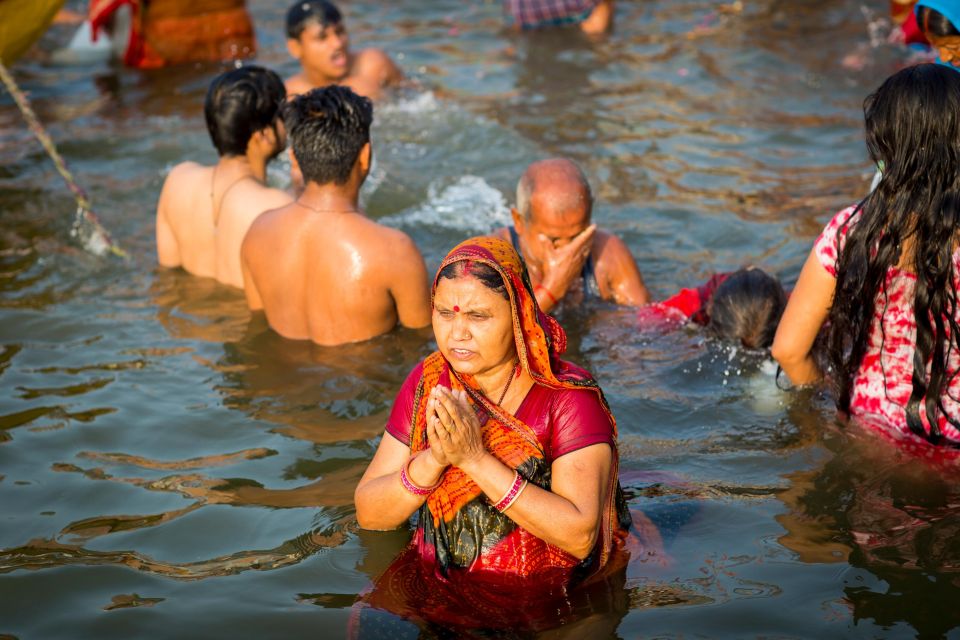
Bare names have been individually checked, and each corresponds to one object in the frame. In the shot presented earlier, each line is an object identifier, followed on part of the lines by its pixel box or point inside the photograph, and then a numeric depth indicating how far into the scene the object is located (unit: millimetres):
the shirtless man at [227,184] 6211
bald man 5668
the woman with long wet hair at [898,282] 3809
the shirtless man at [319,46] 8703
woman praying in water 3168
